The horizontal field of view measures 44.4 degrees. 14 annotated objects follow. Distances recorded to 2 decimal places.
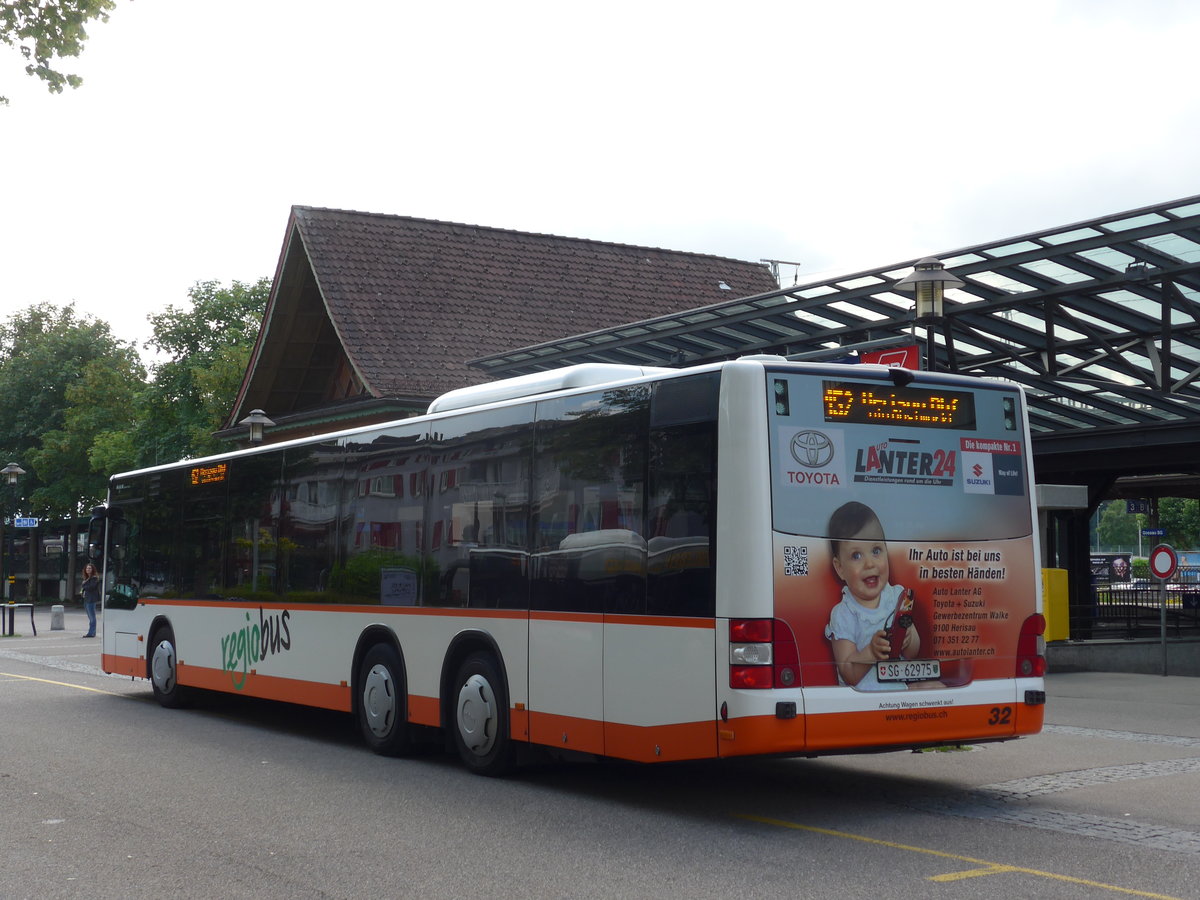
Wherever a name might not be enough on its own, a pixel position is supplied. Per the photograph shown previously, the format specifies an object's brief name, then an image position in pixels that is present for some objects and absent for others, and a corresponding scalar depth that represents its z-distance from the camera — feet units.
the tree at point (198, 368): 184.03
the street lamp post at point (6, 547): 220.96
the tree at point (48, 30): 49.47
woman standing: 113.51
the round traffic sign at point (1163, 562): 70.03
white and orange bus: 28.60
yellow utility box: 74.43
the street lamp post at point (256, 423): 90.35
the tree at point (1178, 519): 294.09
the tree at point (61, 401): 214.69
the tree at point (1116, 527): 430.61
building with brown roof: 95.40
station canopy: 56.39
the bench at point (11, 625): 117.44
